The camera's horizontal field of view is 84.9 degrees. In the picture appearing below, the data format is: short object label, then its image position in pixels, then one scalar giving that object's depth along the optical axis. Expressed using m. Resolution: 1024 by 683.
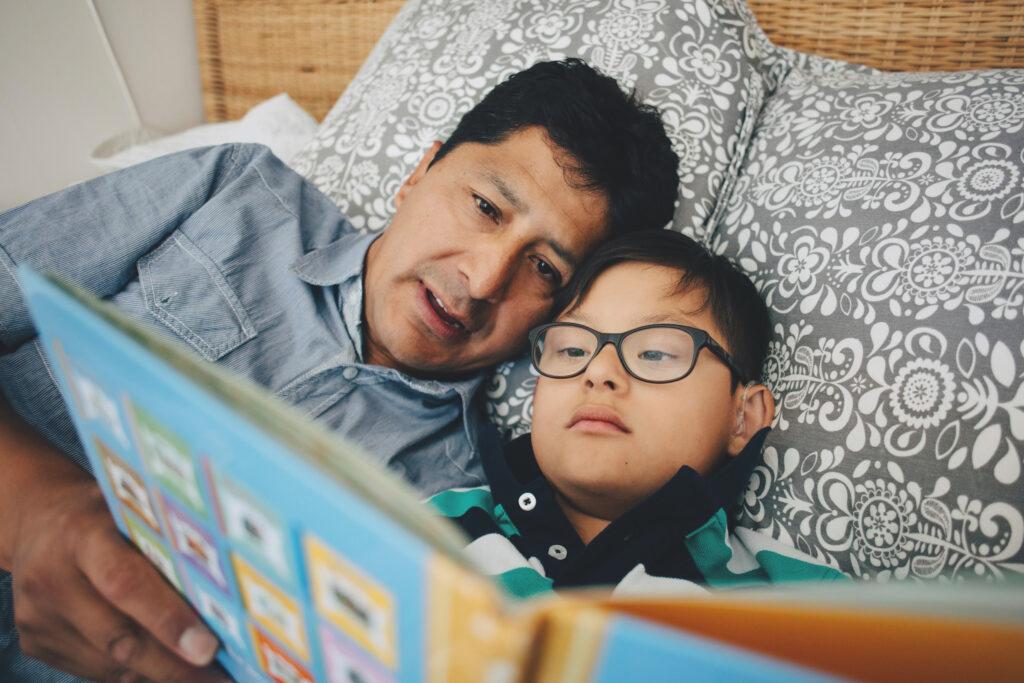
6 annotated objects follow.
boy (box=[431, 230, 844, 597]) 0.71
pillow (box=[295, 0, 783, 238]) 1.15
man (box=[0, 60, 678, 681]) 0.90
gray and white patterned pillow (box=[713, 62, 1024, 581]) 0.68
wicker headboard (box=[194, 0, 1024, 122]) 1.19
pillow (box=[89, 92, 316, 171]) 1.63
